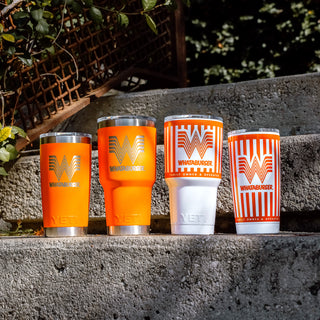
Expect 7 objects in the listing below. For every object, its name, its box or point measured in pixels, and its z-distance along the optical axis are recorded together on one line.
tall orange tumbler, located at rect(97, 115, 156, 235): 1.07
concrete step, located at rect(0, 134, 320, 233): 1.25
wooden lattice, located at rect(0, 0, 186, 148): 1.66
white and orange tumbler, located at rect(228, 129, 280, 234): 1.05
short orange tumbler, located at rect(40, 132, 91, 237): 1.11
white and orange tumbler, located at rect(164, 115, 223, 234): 1.05
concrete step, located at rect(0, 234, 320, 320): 0.89
